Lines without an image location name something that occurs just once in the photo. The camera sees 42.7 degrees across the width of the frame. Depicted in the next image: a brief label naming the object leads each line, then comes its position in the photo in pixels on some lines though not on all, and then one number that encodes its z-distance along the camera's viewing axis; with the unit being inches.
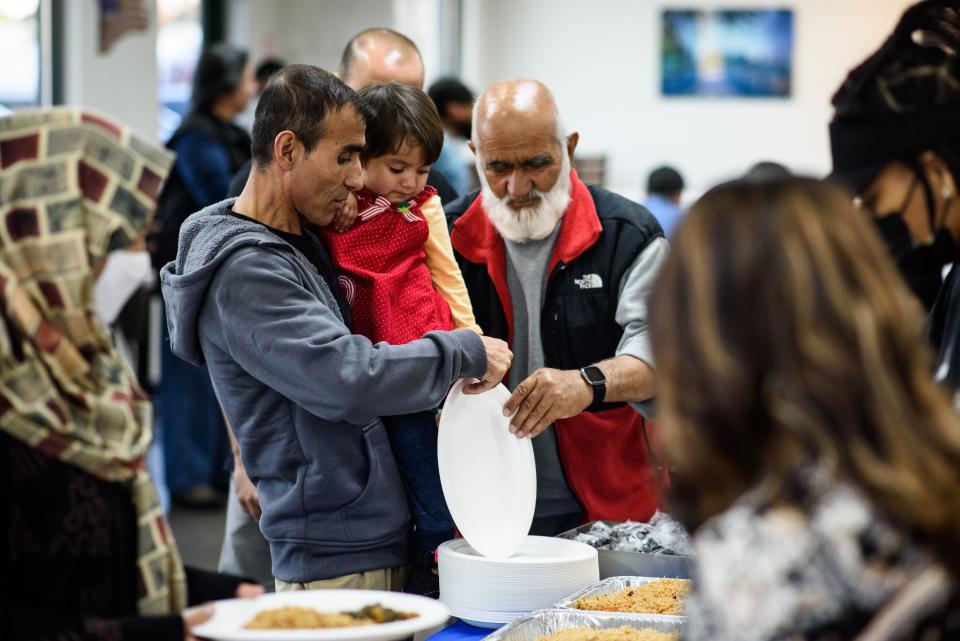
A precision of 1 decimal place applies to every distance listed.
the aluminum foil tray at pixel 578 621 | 90.0
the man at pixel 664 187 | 319.0
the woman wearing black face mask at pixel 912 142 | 69.9
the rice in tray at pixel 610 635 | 87.3
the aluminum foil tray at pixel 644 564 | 102.8
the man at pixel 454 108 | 222.4
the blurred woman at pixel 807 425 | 47.9
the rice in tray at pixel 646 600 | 94.4
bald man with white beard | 113.0
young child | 96.4
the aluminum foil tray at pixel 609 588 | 92.6
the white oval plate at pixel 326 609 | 64.3
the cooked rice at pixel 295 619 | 66.3
